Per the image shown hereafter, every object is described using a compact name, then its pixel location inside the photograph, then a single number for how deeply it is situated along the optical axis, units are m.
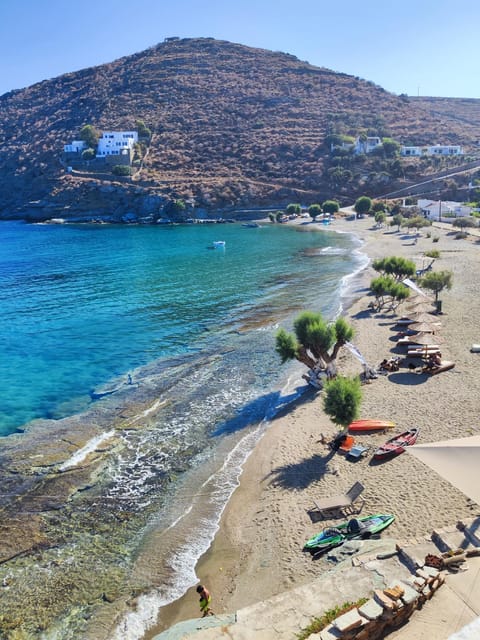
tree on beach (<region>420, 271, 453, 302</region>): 35.53
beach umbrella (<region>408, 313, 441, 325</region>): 28.59
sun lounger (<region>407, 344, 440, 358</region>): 25.67
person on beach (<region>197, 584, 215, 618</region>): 11.41
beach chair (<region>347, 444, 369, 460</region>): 17.25
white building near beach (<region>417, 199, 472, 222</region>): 87.62
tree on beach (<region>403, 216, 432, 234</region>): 74.69
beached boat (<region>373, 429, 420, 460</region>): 17.00
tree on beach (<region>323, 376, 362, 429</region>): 18.12
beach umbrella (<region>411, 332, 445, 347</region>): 25.53
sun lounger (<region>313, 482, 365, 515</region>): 14.50
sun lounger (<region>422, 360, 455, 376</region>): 24.02
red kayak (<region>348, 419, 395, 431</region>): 19.18
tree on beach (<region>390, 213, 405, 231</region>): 83.81
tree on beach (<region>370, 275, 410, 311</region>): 36.09
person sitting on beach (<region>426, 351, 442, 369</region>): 24.31
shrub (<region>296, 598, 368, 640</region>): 9.35
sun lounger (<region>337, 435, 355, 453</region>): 17.86
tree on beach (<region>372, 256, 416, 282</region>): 41.06
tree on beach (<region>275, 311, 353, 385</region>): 23.84
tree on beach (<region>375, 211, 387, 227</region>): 89.19
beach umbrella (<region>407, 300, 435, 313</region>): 32.03
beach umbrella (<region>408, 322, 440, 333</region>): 27.44
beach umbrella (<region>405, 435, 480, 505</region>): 11.02
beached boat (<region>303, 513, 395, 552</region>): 13.16
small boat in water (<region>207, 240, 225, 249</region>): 76.80
